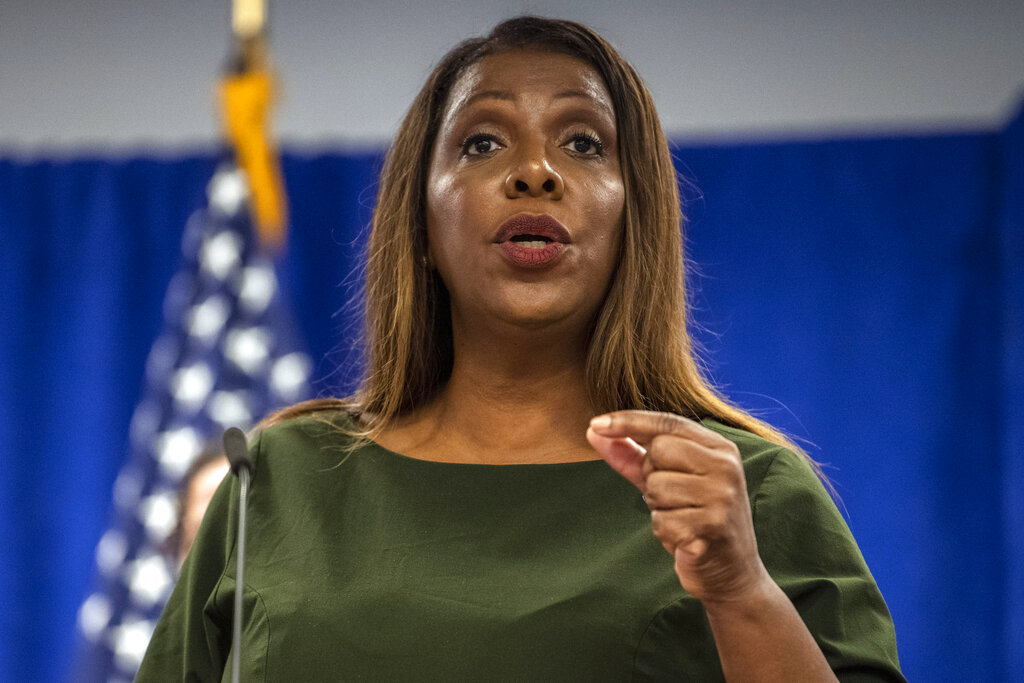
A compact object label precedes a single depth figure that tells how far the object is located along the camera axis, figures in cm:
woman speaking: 246
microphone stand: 247
